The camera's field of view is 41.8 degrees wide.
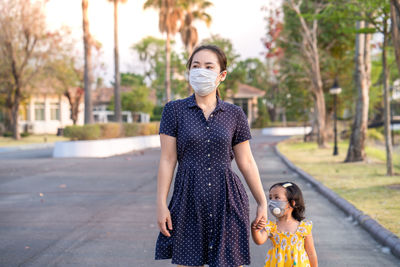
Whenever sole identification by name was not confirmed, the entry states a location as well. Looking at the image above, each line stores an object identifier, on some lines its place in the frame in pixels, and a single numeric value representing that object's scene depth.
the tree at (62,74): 41.06
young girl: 3.76
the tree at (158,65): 60.56
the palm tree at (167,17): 39.31
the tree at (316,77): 27.74
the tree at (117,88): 32.87
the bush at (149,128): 34.59
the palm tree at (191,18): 41.97
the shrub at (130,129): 31.16
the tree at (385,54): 12.66
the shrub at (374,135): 35.52
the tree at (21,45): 38.38
